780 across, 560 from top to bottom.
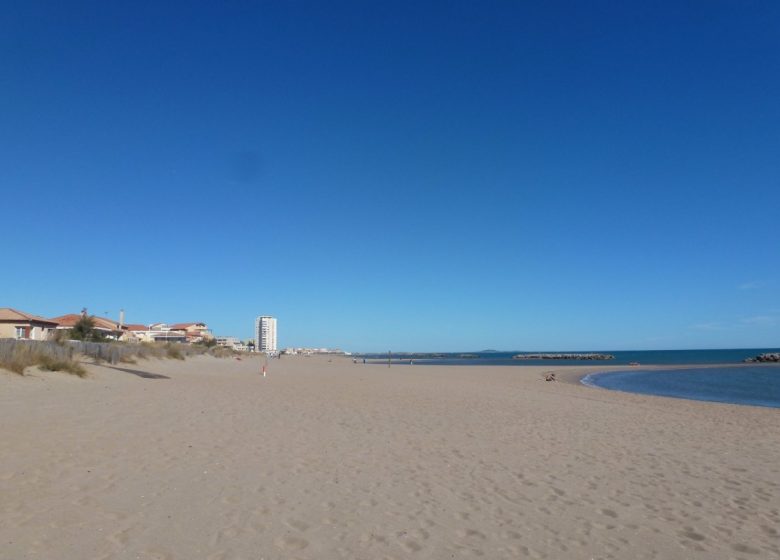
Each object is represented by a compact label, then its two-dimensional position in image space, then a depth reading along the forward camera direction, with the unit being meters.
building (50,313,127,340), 49.10
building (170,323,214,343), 85.84
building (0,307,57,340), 37.00
